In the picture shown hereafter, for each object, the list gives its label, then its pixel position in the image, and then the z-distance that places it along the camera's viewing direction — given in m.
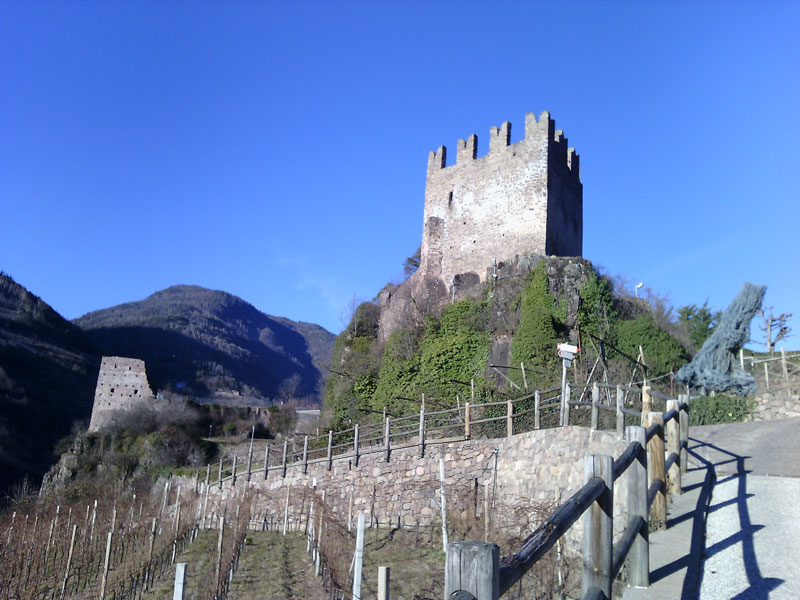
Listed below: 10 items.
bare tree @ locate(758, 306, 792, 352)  24.66
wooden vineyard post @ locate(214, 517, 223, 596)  11.49
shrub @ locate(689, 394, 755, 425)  15.56
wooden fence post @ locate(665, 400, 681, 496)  6.31
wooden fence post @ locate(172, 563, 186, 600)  7.85
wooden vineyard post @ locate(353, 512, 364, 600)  7.88
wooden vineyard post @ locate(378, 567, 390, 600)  6.09
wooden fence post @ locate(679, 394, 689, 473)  7.81
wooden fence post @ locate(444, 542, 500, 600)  1.97
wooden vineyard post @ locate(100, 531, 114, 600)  10.82
